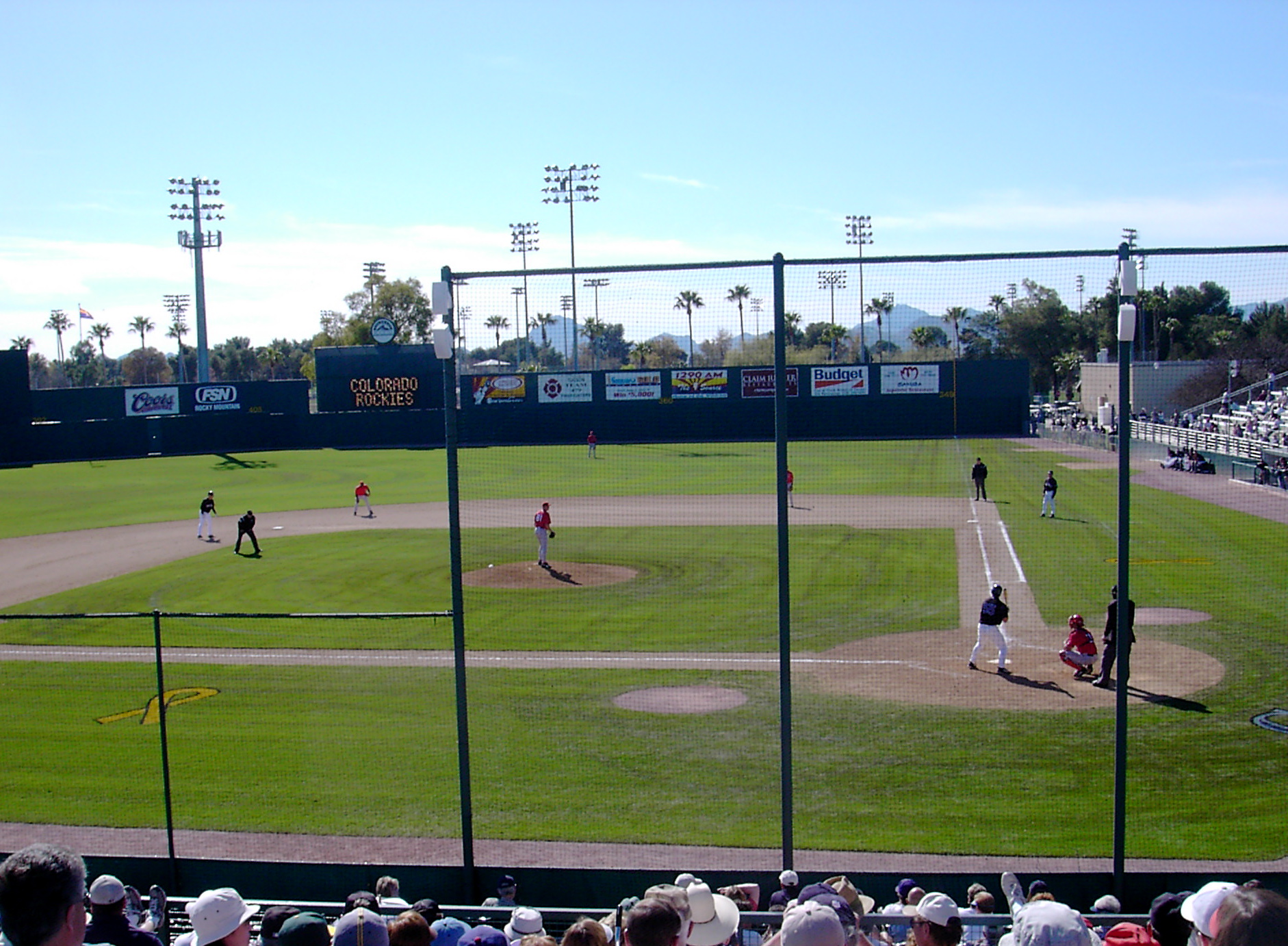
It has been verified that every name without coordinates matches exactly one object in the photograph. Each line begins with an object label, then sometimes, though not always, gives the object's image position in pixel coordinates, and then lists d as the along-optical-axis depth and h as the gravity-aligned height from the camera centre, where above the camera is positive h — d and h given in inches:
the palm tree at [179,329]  5118.1 +443.8
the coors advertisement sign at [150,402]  2447.1 +40.3
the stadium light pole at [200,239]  2896.2 +497.2
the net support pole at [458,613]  336.8 -63.4
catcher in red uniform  649.6 -149.8
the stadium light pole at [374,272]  4313.5 +594.1
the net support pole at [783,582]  319.3 -52.4
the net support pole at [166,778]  365.7 -126.2
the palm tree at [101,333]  6063.0 +498.0
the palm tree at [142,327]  6156.5 +538.3
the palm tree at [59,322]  6259.8 +576.8
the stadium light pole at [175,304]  4832.7 +519.7
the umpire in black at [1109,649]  588.4 -138.8
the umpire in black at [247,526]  1179.3 -118.9
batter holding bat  653.9 -129.4
